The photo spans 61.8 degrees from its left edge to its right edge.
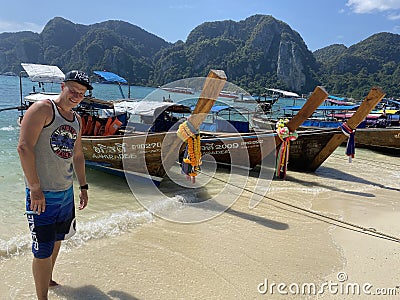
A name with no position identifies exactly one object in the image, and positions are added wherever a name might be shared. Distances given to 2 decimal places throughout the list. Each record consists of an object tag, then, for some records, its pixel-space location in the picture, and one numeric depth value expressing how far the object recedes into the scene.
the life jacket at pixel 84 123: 8.50
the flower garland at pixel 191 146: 5.36
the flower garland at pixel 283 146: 7.33
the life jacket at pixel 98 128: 8.35
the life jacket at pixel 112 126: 8.15
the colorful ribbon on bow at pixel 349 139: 7.76
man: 2.26
